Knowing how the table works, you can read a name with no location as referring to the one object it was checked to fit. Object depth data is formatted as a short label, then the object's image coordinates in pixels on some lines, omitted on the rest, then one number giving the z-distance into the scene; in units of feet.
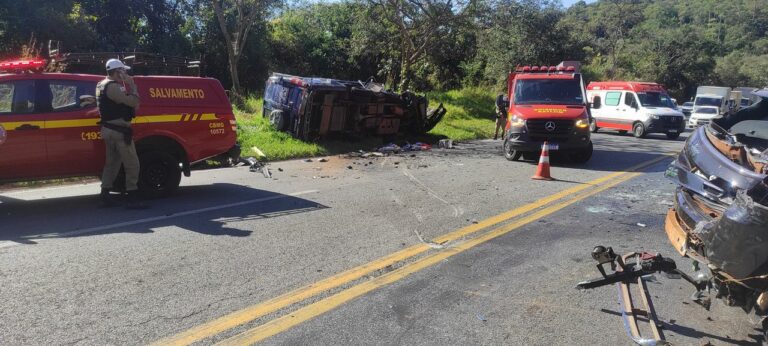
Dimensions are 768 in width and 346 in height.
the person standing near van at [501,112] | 48.19
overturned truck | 47.65
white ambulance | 70.49
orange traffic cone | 34.78
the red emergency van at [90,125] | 23.40
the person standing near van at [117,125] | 23.56
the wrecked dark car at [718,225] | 11.03
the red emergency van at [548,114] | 41.42
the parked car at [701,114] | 96.62
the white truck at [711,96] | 107.23
